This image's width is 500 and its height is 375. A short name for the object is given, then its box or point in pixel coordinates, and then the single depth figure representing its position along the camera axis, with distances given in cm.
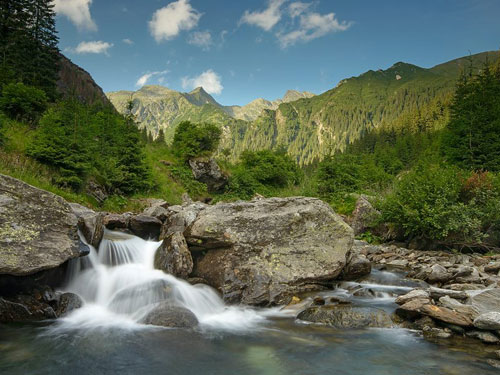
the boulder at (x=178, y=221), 1171
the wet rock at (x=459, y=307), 620
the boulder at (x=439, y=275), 959
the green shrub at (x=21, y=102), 1916
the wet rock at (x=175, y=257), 930
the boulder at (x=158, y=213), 1398
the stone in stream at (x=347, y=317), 683
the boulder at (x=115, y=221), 1255
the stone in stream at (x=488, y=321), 561
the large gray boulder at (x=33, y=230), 640
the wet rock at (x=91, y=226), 918
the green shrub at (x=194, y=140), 3547
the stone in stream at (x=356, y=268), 1062
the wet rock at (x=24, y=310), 643
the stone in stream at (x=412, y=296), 727
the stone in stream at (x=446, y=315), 604
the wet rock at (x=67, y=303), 713
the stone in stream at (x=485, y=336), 555
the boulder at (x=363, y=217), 1812
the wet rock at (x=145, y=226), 1284
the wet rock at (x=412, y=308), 677
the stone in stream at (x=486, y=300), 643
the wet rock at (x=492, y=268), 1040
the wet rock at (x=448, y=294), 727
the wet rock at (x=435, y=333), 601
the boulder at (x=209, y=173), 3475
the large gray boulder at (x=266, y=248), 888
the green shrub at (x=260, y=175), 3703
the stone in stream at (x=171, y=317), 685
